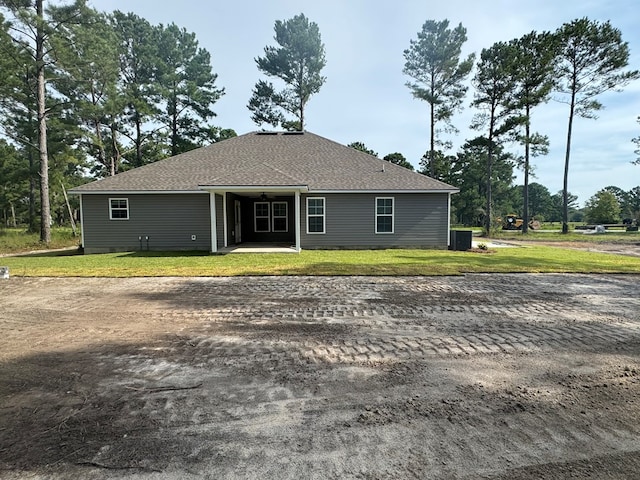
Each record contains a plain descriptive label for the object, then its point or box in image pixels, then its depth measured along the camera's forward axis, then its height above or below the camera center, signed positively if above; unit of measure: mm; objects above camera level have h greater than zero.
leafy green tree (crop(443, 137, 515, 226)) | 51219 +6217
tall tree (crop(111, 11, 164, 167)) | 28531 +13419
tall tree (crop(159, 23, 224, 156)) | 29266 +11938
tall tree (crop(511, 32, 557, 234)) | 24766 +11098
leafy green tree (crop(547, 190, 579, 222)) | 80581 +3490
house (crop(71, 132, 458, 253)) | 14695 +668
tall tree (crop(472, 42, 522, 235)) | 24578 +9856
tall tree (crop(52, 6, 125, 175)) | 17547 +9207
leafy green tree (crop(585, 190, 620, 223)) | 45312 +1413
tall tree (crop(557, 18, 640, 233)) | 24734 +12058
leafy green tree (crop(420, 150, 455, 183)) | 46559 +8246
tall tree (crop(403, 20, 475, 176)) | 27172 +12499
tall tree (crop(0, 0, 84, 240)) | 16484 +9165
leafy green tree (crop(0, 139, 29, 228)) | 28359 +3971
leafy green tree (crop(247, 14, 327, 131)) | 29422 +13318
